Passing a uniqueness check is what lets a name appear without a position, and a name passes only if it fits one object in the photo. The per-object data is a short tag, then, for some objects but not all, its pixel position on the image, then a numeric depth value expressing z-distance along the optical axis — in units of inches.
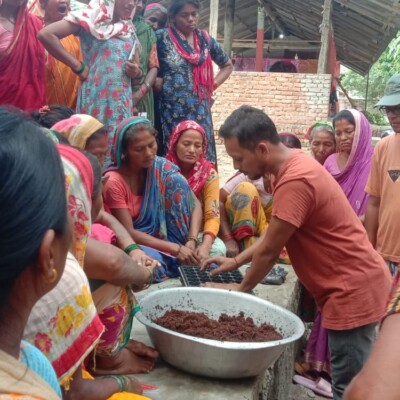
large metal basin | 84.1
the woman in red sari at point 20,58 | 144.7
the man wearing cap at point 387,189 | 140.8
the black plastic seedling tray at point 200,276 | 128.4
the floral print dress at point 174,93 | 181.5
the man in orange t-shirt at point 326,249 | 96.1
